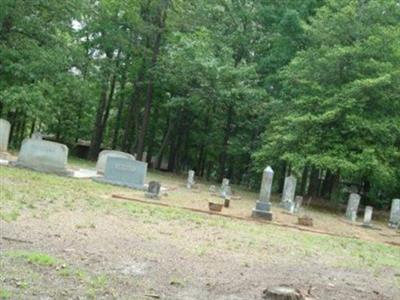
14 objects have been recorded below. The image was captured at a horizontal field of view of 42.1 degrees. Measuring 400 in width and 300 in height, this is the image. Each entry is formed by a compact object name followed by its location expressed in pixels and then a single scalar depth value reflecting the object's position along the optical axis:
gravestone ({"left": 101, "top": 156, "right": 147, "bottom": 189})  17.14
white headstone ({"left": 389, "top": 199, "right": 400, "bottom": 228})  18.98
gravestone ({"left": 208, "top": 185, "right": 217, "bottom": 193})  21.70
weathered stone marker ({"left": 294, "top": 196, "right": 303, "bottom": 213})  18.65
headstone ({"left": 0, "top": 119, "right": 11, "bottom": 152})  19.28
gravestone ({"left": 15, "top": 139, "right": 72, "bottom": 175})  16.95
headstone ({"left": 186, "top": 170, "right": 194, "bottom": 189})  22.32
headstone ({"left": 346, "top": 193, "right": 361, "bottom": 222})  18.93
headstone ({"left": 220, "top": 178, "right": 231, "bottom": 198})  20.23
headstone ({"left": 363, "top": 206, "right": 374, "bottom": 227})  17.44
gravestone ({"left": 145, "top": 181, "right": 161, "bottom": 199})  14.91
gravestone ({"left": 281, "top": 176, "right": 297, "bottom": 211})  19.97
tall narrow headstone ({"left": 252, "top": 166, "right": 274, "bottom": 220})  14.56
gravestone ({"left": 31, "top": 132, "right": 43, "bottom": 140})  19.70
